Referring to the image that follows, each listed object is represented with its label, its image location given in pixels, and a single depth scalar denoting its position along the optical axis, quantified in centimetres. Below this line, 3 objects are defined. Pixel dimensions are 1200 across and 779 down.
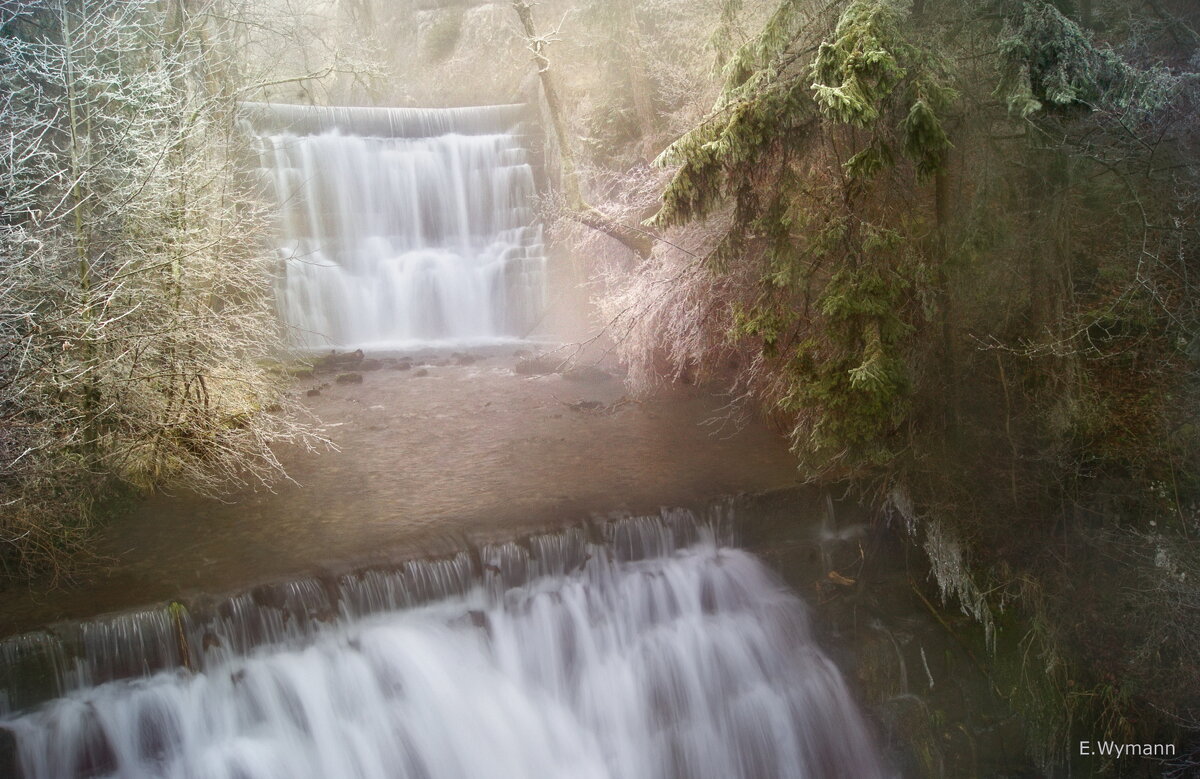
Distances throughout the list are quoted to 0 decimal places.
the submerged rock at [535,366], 1466
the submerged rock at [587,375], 1393
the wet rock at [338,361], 1482
